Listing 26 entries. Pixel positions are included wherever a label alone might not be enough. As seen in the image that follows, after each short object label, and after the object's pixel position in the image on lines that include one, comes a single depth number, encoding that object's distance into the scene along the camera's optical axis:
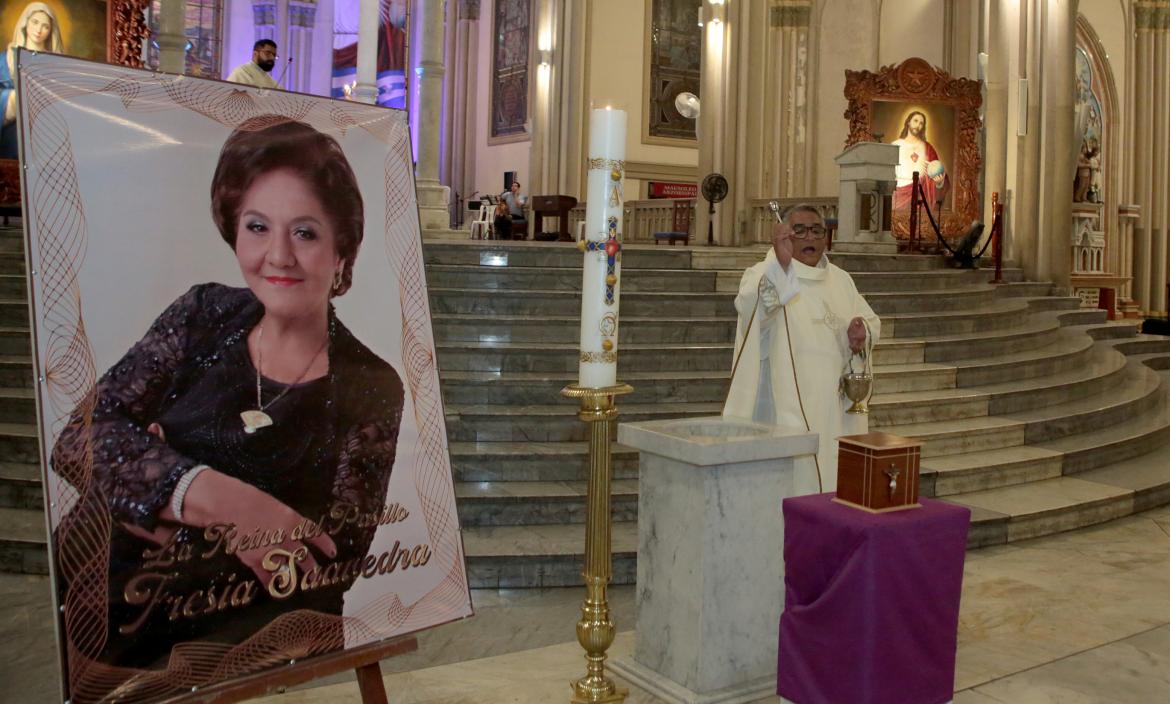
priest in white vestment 4.17
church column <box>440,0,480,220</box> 22.41
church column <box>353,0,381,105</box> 8.48
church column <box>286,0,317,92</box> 23.36
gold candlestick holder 2.89
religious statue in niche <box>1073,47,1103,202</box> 17.48
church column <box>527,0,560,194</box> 18.91
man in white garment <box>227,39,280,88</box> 7.90
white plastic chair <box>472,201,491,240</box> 17.66
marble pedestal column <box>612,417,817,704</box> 3.34
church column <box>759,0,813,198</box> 16.47
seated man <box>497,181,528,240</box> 17.50
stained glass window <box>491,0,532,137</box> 20.73
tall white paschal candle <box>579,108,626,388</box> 2.83
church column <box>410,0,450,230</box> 10.93
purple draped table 2.78
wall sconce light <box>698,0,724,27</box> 15.92
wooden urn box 2.88
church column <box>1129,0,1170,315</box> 18.16
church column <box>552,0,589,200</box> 18.45
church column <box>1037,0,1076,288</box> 12.34
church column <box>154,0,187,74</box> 8.91
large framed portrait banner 2.24
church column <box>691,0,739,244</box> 15.95
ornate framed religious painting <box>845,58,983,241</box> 15.21
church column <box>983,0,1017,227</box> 12.70
